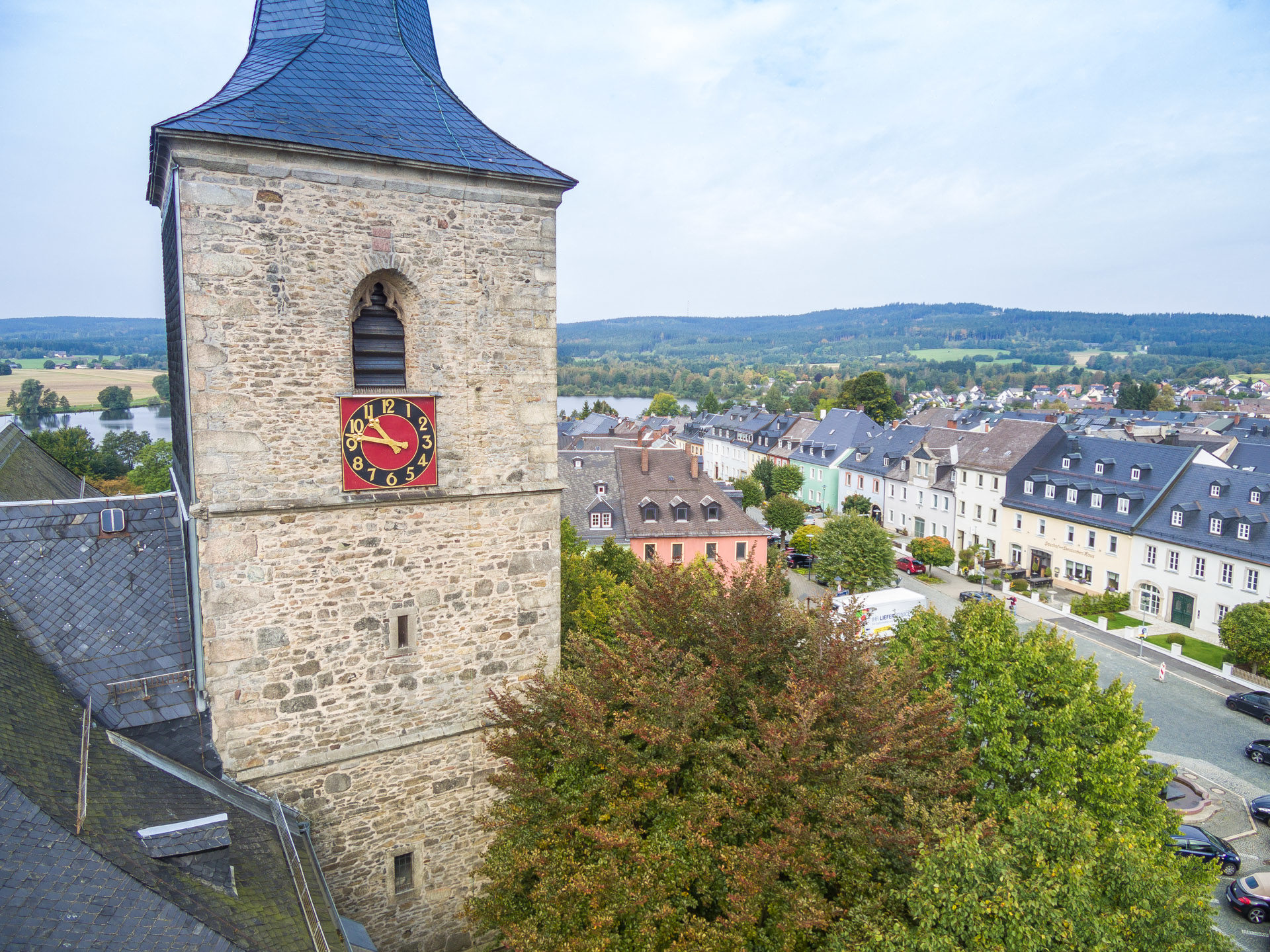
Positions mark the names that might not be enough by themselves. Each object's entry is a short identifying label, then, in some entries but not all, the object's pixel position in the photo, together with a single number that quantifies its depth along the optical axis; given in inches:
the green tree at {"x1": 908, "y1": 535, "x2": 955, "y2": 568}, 1857.8
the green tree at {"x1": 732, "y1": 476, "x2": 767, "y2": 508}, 2539.4
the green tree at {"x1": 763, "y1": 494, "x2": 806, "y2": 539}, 2126.0
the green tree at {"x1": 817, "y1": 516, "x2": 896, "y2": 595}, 1588.3
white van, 1249.4
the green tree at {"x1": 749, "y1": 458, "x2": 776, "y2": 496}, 2674.7
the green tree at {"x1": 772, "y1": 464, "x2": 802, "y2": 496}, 2534.4
